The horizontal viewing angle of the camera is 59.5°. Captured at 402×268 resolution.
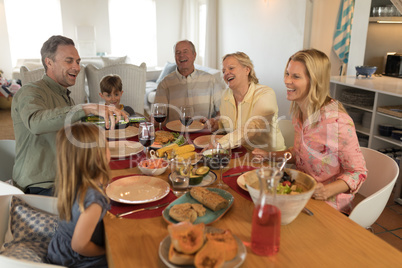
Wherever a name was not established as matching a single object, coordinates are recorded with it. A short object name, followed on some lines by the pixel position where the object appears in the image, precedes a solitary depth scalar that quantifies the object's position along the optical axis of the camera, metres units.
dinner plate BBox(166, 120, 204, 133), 2.26
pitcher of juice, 0.95
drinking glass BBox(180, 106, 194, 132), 2.10
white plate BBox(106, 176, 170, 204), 1.34
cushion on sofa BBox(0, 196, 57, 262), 1.31
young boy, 2.89
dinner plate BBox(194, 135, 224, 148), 1.96
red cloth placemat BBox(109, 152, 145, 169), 1.70
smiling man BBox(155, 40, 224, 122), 2.99
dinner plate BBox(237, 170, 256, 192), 1.41
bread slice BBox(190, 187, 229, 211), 1.24
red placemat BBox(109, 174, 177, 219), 1.23
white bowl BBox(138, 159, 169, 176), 1.57
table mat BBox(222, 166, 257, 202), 1.39
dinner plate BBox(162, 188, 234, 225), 1.18
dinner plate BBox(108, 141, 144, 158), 1.83
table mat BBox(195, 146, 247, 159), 1.82
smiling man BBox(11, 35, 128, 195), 1.69
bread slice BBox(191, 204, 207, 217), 1.21
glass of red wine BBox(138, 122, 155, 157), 1.69
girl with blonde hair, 1.13
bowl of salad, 1.07
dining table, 0.98
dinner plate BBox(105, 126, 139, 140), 2.14
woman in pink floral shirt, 1.54
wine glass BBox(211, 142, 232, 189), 1.46
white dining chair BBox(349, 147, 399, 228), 1.37
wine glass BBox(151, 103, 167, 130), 2.08
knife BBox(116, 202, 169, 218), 1.23
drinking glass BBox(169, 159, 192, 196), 1.39
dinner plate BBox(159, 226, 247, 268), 0.94
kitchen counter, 2.93
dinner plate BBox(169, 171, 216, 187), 1.49
